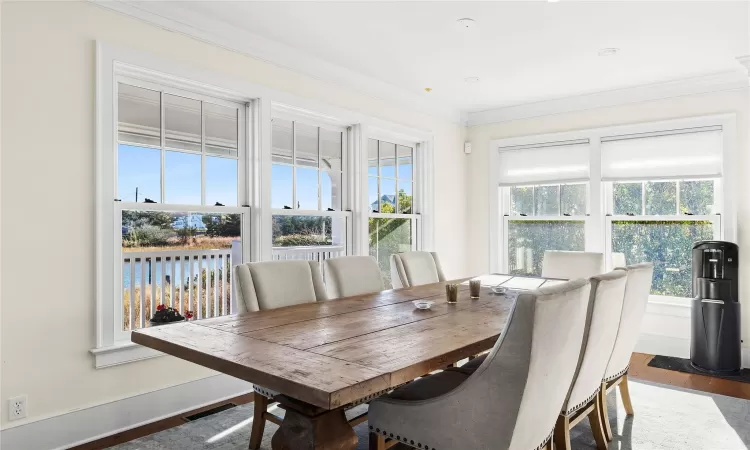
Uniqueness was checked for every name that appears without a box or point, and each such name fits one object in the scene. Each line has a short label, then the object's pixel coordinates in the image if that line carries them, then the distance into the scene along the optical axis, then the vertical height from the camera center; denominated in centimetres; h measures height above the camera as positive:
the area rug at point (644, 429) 268 -119
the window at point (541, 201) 523 +29
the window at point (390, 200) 491 +29
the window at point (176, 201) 308 +19
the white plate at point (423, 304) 259 -41
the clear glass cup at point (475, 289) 301 -38
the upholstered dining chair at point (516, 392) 150 -53
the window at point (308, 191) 396 +32
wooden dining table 147 -44
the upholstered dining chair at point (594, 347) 206 -53
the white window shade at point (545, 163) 519 +70
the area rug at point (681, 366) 391 -120
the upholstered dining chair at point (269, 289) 255 -34
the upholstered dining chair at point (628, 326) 249 -52
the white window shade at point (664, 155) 448 +68
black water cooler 399 -70
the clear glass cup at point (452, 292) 277 -37
